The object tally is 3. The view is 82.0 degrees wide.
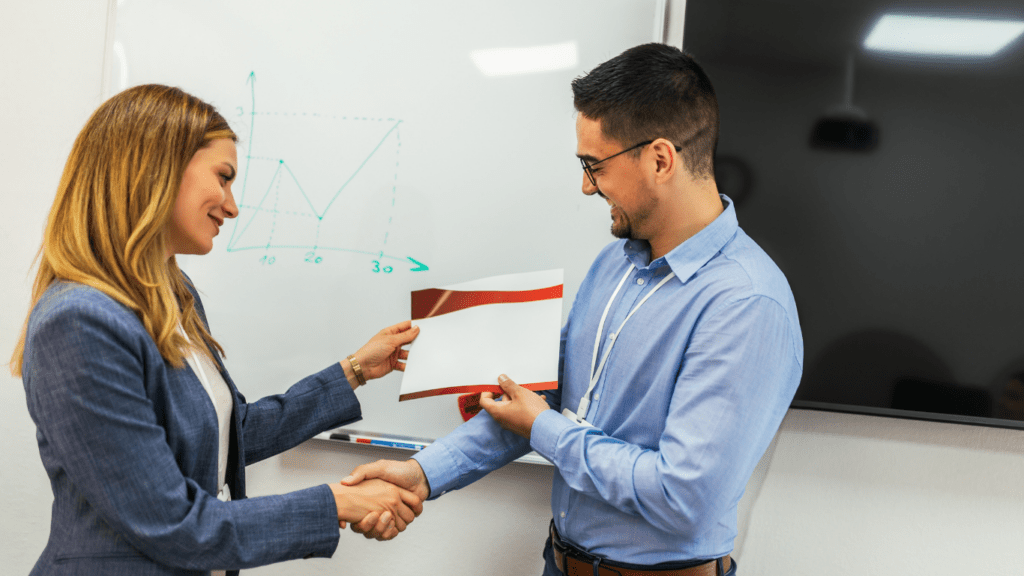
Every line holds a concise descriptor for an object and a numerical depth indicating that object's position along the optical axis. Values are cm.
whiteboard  137
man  88
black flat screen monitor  120
